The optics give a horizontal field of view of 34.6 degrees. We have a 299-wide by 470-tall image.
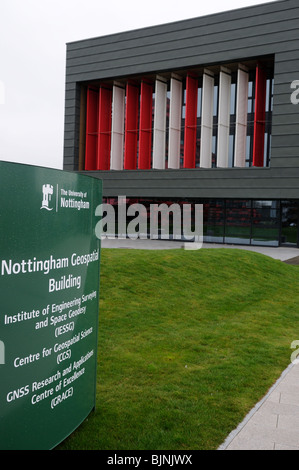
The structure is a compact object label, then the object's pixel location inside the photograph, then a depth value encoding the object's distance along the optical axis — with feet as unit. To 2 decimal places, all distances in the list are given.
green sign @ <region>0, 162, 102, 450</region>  11.34
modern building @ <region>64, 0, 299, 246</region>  98.32
